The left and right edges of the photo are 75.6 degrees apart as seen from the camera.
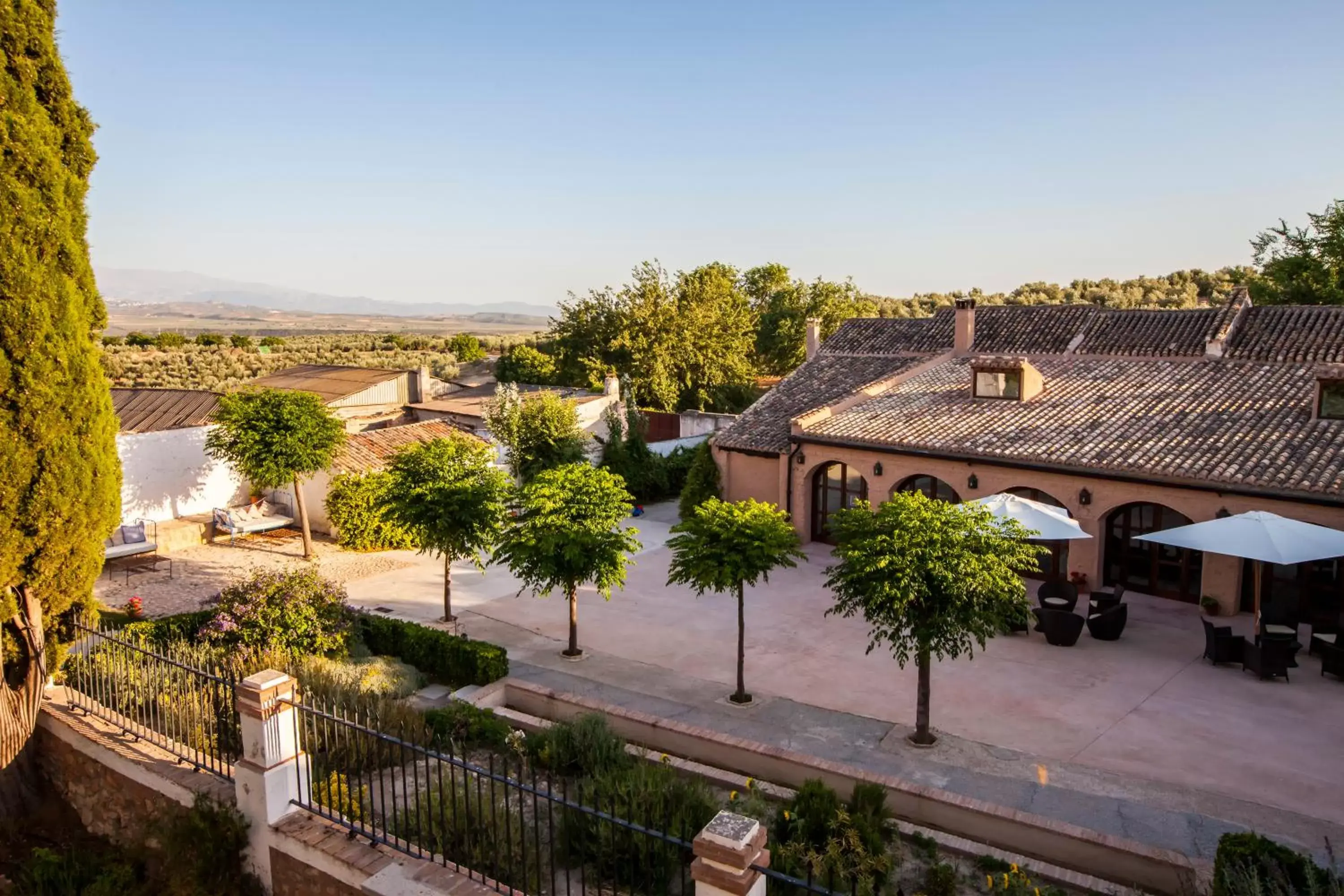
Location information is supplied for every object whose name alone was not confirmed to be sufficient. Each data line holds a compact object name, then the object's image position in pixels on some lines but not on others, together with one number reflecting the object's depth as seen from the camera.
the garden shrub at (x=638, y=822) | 7.61
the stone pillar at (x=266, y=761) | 7.98
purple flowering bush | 12.31
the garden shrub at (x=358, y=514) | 21.23
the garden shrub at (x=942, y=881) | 7.48
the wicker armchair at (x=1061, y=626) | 14.48
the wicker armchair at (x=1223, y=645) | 13.48
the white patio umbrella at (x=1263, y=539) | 12.75
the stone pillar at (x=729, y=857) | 5.29
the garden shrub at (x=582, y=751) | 9.79
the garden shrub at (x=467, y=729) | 10.61
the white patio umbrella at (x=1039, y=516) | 14.44
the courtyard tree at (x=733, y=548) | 12.03
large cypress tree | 9.42
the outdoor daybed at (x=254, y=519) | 21.12
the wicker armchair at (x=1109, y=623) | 14.76
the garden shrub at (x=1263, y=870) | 6.77
